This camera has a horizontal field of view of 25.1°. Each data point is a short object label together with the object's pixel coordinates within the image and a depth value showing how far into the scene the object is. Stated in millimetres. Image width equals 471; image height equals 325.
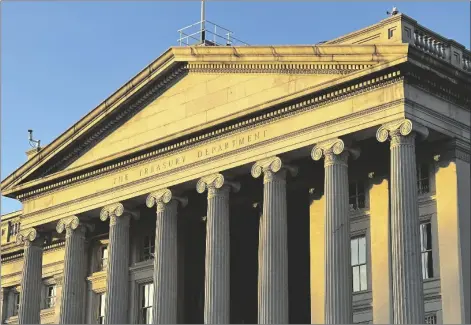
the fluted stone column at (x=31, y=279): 50094
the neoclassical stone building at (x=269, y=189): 37281
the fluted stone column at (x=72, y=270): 48253
